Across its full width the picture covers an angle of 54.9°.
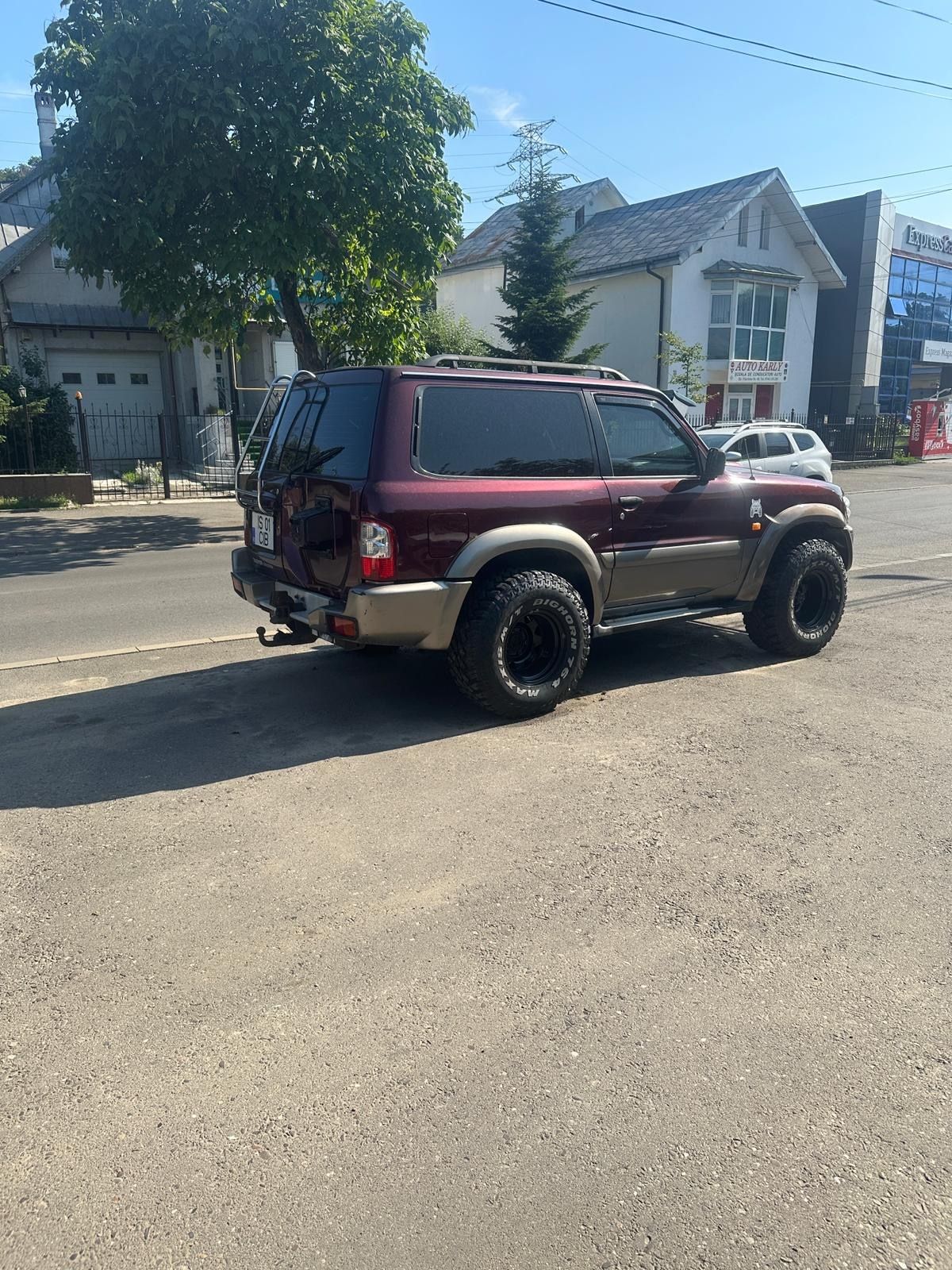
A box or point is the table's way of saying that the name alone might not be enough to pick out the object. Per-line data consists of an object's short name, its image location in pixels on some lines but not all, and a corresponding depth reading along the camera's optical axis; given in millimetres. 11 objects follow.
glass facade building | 42000
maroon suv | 4824
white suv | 16062
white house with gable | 30844
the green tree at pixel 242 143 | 11820
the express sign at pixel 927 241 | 41125
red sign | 36531
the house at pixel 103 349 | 23078
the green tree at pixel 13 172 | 53641
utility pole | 26531
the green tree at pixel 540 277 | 26641
